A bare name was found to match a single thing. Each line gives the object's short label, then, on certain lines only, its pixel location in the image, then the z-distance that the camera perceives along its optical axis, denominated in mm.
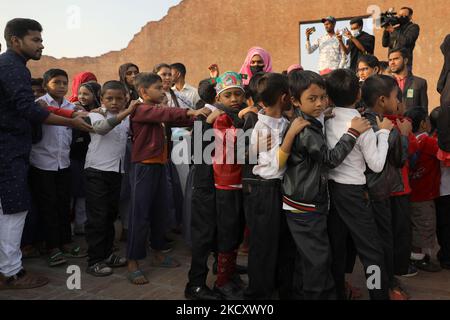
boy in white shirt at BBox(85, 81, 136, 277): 3432
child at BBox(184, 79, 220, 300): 2817
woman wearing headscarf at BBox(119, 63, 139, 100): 5300
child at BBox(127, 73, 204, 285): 3234
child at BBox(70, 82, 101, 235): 4395
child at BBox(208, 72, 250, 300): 2689
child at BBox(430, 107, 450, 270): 3418
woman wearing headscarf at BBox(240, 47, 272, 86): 4090
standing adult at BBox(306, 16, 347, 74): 6543
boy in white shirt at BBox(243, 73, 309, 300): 2504
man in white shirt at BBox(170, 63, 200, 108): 5595
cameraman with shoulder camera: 6125
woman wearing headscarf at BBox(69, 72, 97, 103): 5320
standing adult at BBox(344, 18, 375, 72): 6508
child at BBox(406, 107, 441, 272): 3414
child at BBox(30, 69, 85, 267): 3689
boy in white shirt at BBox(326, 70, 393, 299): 2391
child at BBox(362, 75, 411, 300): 2543
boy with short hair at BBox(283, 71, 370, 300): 2289
